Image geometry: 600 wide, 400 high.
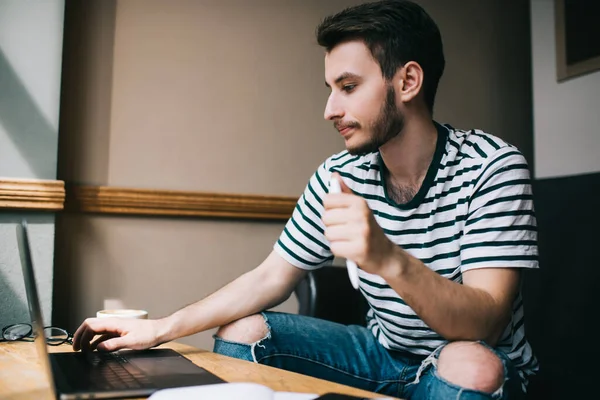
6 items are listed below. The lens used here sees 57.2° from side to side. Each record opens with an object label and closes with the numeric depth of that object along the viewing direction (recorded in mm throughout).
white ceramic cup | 1117
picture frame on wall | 2162
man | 986
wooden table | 769
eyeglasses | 1244
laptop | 713
